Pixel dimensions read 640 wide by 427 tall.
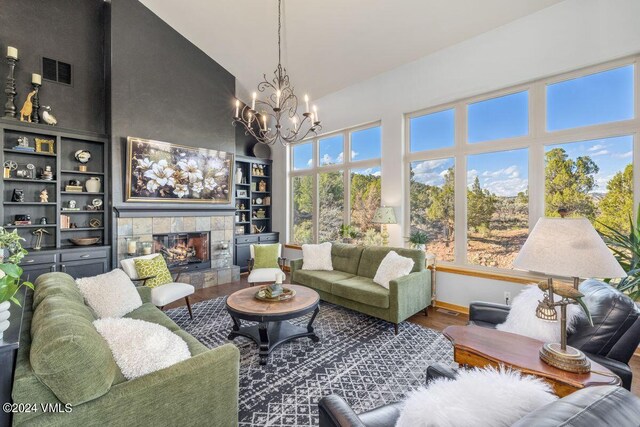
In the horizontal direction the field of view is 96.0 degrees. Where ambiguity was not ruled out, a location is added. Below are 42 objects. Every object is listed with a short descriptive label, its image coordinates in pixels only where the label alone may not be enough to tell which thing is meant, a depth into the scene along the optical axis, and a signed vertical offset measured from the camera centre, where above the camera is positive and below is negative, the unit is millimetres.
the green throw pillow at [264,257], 4859 -733
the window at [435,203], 4258 +159
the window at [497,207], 3664 +83
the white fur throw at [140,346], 1465 -720
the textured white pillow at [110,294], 2385 -695
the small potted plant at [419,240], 4131 -387
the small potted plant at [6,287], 1256 -330
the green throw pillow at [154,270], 3551 -702
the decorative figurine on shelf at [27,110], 3918 +1427
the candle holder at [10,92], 3801 +1625
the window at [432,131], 4273 +1274
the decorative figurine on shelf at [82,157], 4395 +874
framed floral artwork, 4562 +710
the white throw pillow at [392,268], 3570 -697
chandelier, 5345 +2188
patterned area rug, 2109 -1384
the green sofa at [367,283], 3324 -927
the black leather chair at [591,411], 699 -504
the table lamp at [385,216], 4469 -43
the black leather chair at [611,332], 1676 -722
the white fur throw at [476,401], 834 -583
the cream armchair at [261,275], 4406 -950
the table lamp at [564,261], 1372 -236
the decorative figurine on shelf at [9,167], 3885 +651
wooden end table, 1393 -804
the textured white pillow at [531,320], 1882 -755
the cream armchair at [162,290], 3326 -919
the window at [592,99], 3012 +1256
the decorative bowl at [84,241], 4254 -399
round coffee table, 2666 -947
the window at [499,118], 3656 +1268
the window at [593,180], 3016 +364
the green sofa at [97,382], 1184 -808
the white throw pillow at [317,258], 4555 -708
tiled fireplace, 4723 -529
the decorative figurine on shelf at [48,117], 4055 +1374
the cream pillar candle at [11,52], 3757 +2123
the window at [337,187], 5238 +534
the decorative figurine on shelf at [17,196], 3910 +249
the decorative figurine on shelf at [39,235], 4095 -298
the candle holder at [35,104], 4016 +1545
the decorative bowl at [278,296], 2975 -863
